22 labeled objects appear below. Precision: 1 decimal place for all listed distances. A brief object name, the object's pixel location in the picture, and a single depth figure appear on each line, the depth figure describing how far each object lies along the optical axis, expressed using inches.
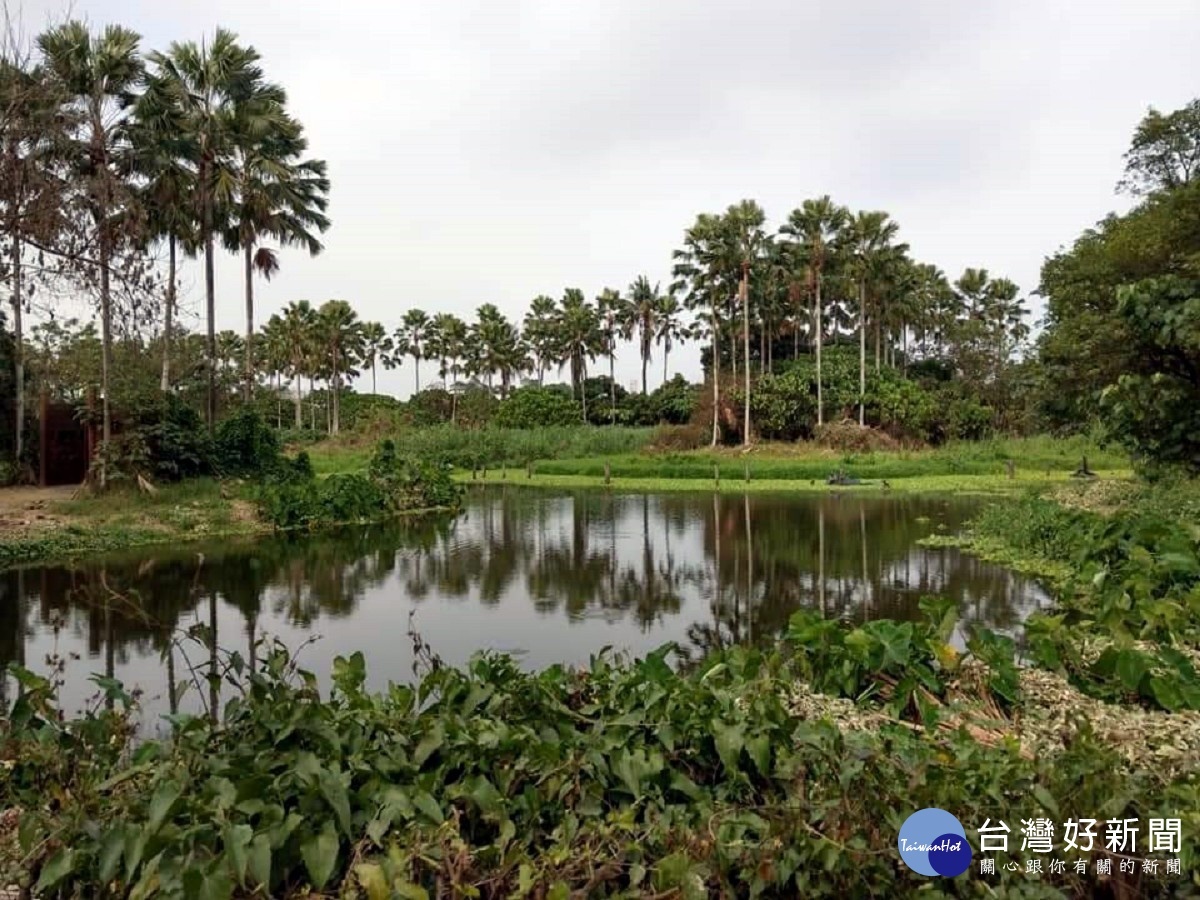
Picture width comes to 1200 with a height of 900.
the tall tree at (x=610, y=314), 2095.2
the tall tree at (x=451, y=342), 2138.3
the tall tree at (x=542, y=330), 2153.1
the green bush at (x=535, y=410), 1833.2
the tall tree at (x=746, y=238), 1424.7
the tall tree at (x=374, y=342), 2370.8
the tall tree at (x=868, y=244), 1466.5
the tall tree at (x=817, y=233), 1483.8
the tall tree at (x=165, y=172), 708.0
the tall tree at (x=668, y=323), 2047.2
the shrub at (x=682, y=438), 1537.3
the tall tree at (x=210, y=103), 787.4
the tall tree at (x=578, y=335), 2057.1
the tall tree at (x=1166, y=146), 843.4
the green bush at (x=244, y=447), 836.0
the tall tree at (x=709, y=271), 1428.4
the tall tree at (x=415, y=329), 2363.4
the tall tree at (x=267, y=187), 824.3
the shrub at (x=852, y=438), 1427.2
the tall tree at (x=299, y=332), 1945.1
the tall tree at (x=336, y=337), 1973.4
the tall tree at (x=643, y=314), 2047.2
